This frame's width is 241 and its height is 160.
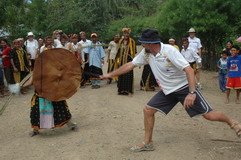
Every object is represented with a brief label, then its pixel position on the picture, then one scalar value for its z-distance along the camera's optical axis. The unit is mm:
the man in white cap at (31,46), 9307
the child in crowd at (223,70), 8050
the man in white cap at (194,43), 8353
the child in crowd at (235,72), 7031
